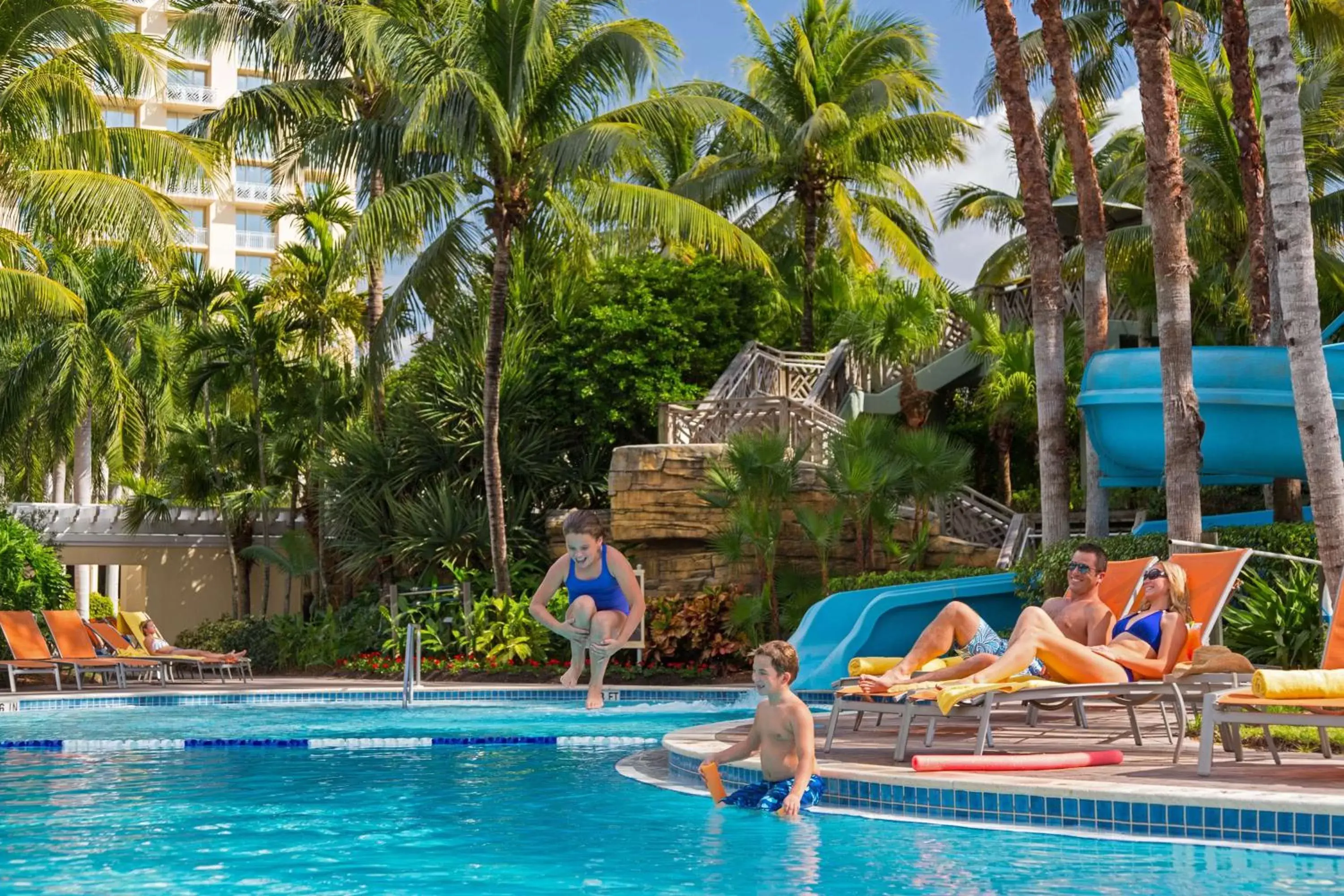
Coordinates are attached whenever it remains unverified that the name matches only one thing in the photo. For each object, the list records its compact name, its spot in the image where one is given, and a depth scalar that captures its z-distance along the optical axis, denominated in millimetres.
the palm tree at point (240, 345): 24375
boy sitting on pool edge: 6504
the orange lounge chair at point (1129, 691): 6969
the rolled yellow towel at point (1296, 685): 6051
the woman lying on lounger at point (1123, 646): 7035
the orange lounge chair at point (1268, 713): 6070
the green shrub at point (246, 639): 22531
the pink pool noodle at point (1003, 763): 6816
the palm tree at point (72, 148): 18203
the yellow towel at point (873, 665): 8109
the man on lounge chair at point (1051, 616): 7602
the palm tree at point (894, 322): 20906
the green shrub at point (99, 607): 30156
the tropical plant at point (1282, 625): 11320
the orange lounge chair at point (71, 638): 17484
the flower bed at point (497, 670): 17734
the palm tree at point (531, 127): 18391
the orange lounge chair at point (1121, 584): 9000
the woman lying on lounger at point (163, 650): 18609
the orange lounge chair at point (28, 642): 17094
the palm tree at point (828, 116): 22922
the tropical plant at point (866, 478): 17172
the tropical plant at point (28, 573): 19828
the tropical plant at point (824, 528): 17047
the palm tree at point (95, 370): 25875
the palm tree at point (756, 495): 17438
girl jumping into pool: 8188
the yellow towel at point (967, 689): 6691
